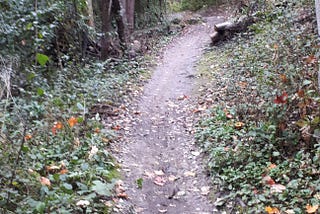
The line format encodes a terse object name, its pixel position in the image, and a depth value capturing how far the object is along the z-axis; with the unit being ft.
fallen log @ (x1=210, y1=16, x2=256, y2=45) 39.06
